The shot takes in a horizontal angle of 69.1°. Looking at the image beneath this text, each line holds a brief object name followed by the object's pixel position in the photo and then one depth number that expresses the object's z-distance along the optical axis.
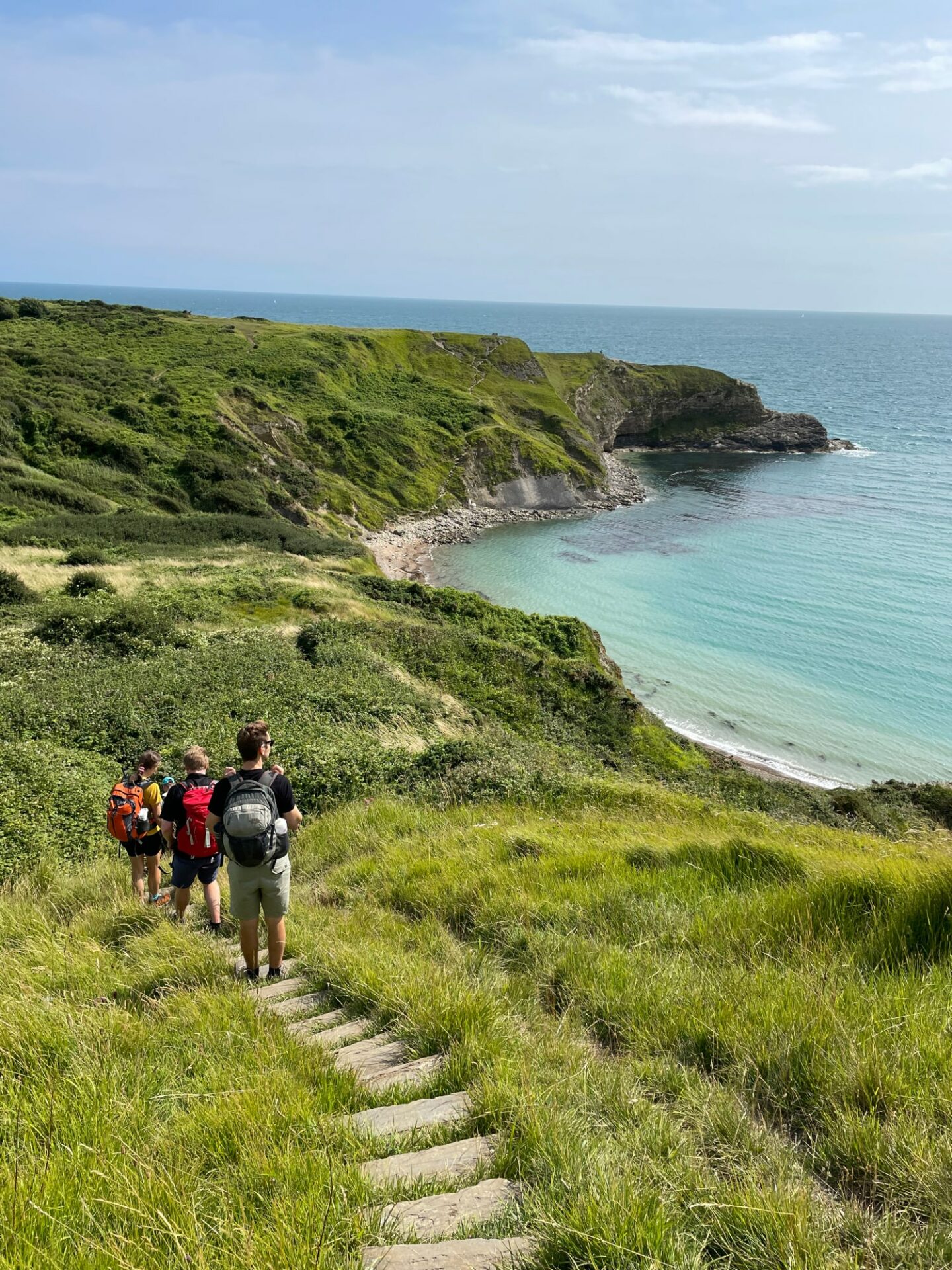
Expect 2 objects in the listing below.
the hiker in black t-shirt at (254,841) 5.82
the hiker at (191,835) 7.46
